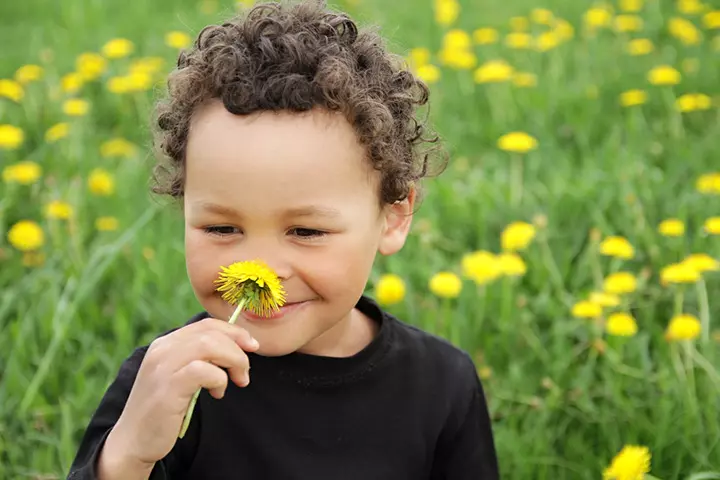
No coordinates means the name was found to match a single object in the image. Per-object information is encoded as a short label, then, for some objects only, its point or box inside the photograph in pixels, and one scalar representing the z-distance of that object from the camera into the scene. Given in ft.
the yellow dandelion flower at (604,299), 5.87
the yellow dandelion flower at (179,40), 9.84
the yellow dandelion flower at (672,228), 6.45
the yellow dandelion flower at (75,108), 8.32
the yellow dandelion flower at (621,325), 5.71
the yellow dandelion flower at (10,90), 8.68
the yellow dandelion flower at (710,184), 7.13
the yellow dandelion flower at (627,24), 10.89
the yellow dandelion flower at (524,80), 9.37
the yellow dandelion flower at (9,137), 7.80
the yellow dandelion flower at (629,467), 4.33
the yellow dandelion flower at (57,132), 8.00
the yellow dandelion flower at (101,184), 7.73
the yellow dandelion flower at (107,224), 7.32
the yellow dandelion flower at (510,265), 6.21
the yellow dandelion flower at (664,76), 8.91
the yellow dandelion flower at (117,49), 9.64
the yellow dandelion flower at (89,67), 9.39
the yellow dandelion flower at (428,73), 9.06
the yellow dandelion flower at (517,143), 7.34
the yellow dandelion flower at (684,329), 5.41
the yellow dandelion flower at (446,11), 11.02
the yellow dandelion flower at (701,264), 5.74
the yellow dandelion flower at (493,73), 8.77
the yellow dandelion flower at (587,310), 5.77
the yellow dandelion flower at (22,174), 7.47
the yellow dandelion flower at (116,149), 8.86
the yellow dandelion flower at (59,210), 7.00
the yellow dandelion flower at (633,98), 8.84
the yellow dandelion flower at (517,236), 6.47
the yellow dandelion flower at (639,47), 10.20
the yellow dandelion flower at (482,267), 6.17
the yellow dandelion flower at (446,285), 6.08
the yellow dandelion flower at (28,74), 9.26
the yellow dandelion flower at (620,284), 6.09
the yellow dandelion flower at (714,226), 6.00
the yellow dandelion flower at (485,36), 10.47
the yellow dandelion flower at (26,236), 6.71
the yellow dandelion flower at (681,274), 5.64
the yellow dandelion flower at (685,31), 10.49
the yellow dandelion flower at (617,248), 6.29
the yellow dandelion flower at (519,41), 10.07
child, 3.57
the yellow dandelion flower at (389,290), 6.15
